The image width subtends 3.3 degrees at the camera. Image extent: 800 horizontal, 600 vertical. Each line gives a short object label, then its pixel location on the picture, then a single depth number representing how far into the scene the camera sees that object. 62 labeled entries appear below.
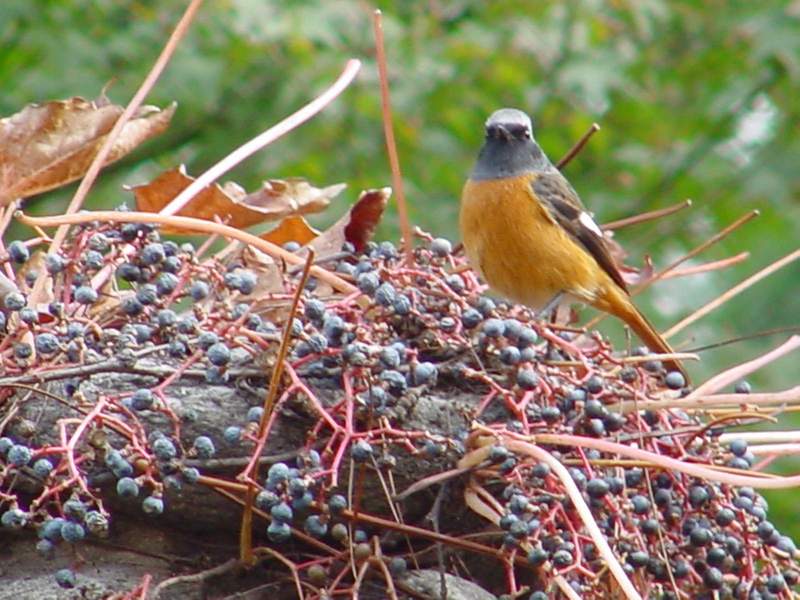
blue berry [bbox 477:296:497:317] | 4.89
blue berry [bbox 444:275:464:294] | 4.91
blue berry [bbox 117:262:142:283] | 4.90
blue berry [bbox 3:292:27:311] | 4.86
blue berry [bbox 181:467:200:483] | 4.81
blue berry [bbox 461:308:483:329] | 4.88
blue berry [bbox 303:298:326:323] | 4.85
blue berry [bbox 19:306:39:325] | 4.85
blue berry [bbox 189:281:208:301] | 4.89
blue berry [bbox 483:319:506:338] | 4.87
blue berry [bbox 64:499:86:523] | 4.80
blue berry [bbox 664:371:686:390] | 4.93
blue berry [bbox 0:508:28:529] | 4.80
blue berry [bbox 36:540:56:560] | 4.81
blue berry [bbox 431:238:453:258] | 4.95
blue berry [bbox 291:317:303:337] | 4.84
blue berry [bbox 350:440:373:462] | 4.82
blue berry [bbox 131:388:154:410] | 4.82
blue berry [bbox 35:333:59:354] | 4.85
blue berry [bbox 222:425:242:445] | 4.83
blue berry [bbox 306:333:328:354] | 4.84
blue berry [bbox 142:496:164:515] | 4.80
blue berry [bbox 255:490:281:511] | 4.81
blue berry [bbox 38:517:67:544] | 4.80
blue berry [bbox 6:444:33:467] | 4.81
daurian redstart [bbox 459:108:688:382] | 5.21
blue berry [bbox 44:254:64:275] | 4.88
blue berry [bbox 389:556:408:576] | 4.84
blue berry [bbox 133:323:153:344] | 4.87
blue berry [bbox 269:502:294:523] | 4.81
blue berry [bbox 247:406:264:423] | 4.83
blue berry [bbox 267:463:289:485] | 4.81
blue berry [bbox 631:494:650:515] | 4.87
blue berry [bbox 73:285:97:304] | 4.87
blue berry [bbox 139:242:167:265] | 4.89
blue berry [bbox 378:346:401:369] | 4.84
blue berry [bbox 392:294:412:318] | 4.87
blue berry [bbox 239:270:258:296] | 4.90
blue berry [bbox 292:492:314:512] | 4.81
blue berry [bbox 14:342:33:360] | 4.85
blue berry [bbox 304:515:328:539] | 4.83
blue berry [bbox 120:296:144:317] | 4.88
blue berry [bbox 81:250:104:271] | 4.89
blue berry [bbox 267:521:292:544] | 4.81
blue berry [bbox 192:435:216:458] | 4.82
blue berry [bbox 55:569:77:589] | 4.82
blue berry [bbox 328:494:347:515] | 4.82
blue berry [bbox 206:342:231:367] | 4.84
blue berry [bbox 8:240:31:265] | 4.90
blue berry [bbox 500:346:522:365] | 4.87
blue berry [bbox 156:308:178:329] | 4.87
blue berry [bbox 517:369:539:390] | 4.86
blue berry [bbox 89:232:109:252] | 4.89
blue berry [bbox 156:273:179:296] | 4.89
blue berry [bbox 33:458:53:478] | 4.81
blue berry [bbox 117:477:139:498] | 4.80
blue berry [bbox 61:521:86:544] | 4.80
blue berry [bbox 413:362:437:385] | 4.86
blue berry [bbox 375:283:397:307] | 4.87
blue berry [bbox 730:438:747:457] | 4.90
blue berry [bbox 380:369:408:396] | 4.84
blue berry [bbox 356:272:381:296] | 4.87
